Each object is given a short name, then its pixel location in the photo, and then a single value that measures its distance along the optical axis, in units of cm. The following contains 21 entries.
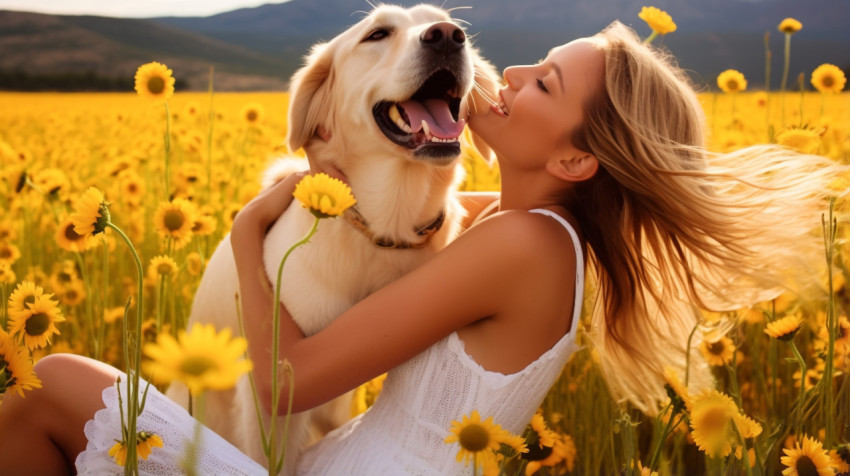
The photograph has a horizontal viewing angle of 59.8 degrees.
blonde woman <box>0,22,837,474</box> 190
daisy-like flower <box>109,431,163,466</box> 138
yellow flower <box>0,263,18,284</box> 211
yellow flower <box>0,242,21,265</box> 272
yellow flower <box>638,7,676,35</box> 254
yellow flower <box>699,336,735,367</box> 229
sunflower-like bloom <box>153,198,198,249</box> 230
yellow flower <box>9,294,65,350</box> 160
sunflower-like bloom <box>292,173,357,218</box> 117
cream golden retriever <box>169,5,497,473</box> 236
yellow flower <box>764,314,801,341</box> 186
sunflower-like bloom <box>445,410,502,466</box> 131
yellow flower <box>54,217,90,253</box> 218
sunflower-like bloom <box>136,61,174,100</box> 249
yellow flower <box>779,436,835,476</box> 158
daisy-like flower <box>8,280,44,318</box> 164
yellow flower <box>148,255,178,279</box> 204
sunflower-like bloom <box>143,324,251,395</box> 80
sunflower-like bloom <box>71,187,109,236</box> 145
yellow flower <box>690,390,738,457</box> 128
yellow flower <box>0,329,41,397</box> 140
